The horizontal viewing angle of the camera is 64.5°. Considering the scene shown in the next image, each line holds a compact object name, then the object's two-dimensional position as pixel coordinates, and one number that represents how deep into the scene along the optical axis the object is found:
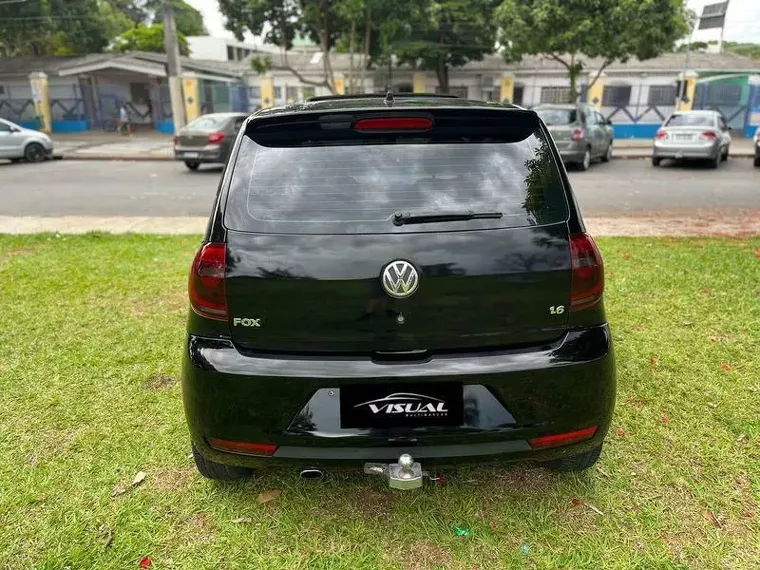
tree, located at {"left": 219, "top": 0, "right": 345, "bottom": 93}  21.31
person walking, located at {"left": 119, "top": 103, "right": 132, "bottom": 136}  28.67
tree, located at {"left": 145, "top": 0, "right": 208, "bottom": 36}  52.19
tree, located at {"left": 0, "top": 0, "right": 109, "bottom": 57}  30.56
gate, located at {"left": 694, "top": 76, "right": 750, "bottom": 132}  26.78
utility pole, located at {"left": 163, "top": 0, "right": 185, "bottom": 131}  20.62
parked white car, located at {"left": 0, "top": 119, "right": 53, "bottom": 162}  17.70
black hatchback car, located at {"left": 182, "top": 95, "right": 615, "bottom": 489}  2.19
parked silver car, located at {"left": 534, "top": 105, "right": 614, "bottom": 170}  14.39
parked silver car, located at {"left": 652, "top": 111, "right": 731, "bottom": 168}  15.06
